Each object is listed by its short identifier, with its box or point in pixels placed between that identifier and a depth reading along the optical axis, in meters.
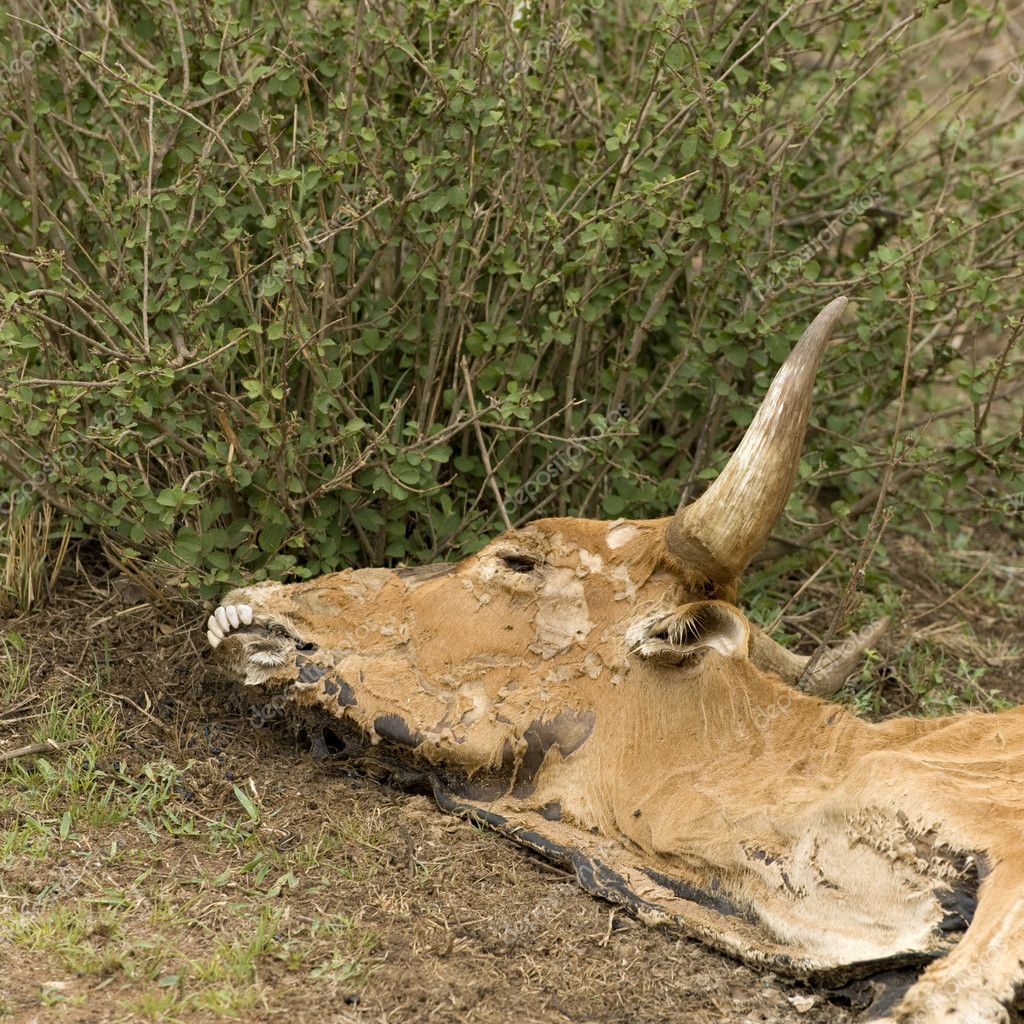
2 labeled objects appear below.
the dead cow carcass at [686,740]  6.27
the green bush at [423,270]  8.74
